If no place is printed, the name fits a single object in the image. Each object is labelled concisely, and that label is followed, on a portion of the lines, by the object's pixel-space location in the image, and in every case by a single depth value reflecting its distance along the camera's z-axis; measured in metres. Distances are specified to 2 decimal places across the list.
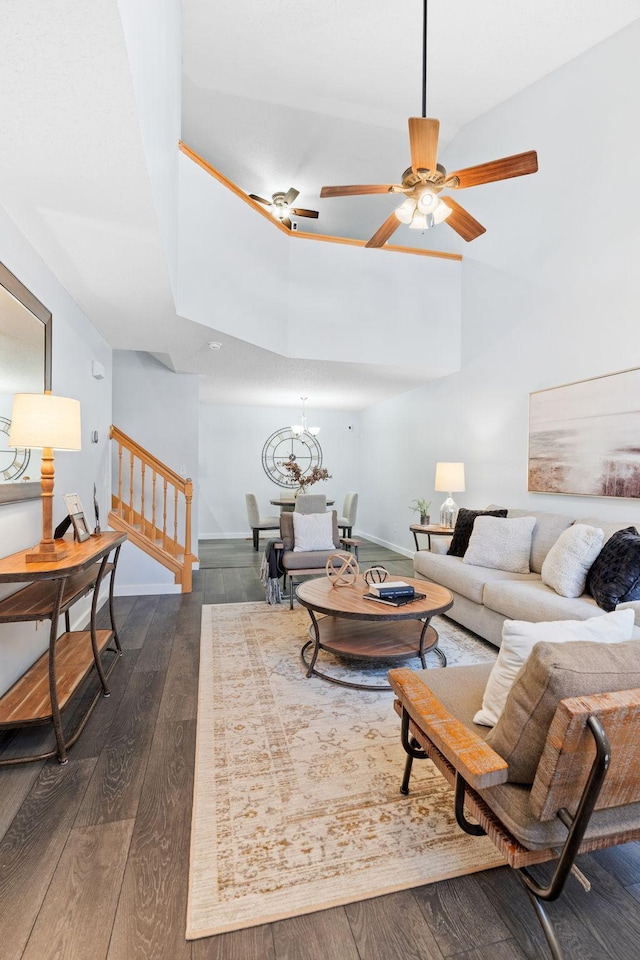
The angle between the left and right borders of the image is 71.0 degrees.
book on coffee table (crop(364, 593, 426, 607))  2.74
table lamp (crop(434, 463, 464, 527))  4.94
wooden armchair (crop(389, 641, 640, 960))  0.98
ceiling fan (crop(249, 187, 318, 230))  5.52
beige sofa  2.77
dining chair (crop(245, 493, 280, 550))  6.96
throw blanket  4.31
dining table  6.98
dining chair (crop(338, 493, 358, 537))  6.90
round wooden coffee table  2.60
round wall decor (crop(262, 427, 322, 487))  8.66
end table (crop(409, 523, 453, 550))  4.75
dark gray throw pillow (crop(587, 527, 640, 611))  2.58
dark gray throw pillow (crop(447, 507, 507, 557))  4.14
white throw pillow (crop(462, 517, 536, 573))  3.62
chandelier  7.63
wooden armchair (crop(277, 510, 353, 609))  4.41
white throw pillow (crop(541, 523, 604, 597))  2.89
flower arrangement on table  7.11
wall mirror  2.14
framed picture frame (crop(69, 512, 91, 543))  2.64
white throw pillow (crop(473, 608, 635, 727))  1.34
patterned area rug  1.37
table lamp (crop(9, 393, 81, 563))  2.07
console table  1.91
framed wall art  3.27
